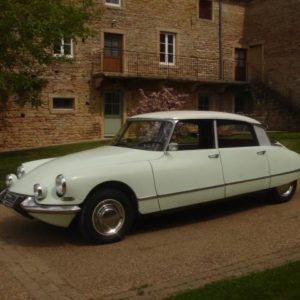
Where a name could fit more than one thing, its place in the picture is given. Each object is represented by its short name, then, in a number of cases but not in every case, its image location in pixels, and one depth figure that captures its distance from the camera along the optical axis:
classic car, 5.64
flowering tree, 18.99
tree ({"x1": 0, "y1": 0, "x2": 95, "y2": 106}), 9.70
